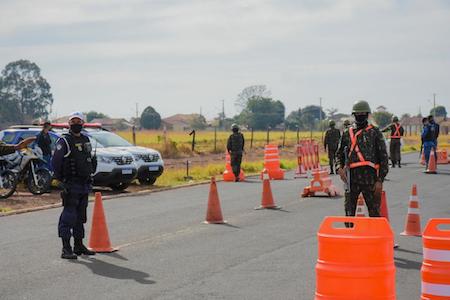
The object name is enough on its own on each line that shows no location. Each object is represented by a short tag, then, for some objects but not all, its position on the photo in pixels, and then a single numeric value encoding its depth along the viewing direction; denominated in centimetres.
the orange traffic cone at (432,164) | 2805
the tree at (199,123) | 15388
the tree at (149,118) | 14414
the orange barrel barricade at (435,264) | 648
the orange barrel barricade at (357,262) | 541
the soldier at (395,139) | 3084
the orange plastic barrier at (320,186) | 1950
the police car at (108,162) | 2173
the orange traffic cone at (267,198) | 1711
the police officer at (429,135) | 2830
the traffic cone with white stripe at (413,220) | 1280
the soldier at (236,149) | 2592
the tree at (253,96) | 16638
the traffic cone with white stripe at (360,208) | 1068
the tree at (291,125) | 15638
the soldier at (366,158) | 1059
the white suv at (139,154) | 2334
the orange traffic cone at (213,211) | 1474
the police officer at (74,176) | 1144
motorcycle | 2006
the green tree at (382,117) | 15262
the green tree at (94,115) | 16728
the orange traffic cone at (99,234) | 1166
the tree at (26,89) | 13600
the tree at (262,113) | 15750
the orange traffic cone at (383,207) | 1297
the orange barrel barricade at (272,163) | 2672
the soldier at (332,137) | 2722
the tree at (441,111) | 19388
